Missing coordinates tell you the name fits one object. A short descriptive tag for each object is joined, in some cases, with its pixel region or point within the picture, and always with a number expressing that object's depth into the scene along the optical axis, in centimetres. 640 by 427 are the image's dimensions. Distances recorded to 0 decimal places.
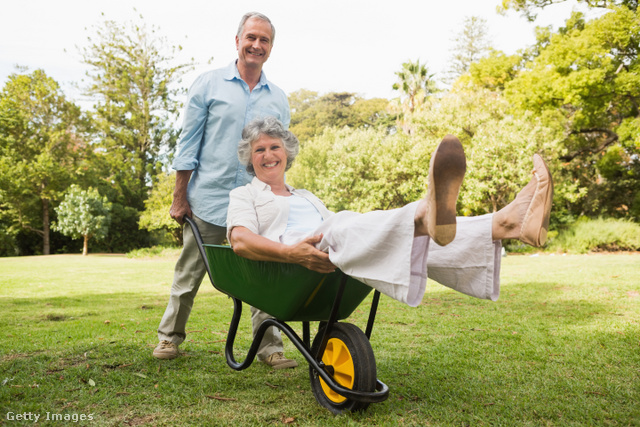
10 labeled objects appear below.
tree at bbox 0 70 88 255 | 1888
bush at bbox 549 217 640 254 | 1243
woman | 135
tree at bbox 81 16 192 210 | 2128
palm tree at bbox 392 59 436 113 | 2097
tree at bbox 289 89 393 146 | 2980
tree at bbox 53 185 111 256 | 1753
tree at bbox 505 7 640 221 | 1271
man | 250
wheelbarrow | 164
